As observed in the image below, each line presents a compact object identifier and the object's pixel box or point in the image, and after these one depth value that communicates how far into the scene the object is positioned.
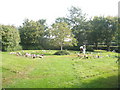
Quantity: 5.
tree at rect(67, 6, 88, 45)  34.75
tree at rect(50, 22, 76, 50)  21.31
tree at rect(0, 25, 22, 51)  24.38
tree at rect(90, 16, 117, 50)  29.39
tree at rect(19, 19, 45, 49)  34.62
